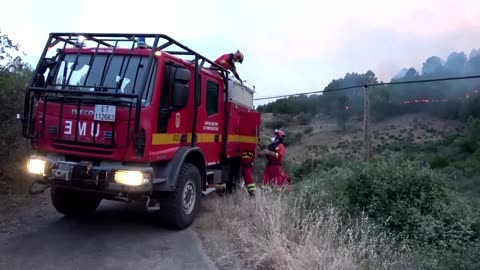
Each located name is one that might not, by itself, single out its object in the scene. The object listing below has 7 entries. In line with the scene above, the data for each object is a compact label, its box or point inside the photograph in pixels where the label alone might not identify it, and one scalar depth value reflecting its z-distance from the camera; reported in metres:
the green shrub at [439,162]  14.99
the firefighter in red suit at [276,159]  10.56
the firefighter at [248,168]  9.66
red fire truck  5.94
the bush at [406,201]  6.45
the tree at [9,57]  8.96
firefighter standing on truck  9.42
